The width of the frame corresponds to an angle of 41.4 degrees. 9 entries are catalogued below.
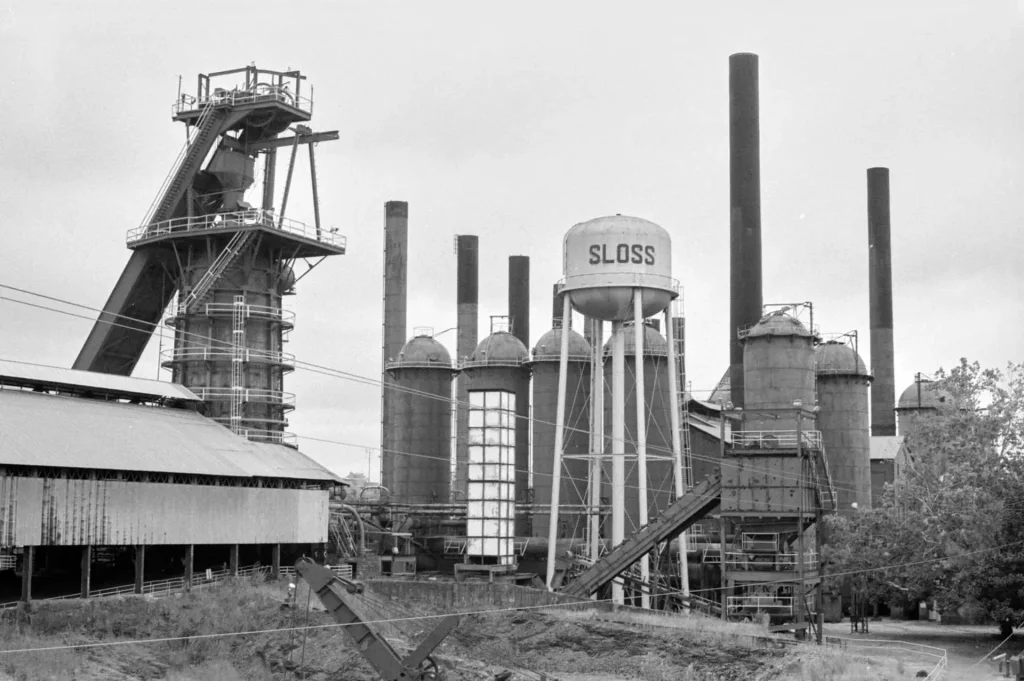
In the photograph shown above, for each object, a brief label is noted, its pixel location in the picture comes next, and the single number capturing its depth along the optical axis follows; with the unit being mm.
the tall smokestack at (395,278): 86875
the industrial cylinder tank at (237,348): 61250
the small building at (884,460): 81950
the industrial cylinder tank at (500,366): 75375
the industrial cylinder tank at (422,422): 78625
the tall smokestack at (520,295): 89500
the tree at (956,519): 49188
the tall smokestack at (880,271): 86188
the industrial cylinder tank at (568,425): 70188
